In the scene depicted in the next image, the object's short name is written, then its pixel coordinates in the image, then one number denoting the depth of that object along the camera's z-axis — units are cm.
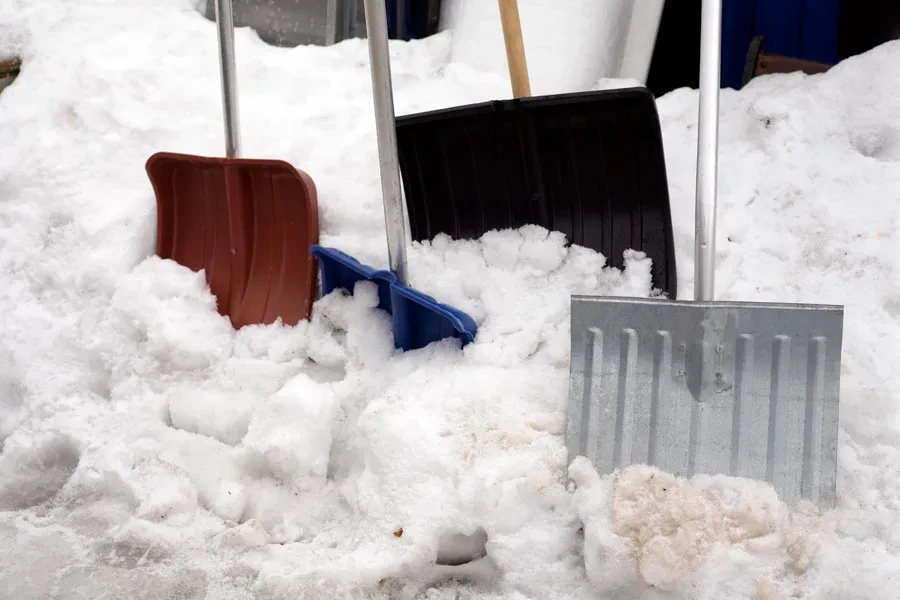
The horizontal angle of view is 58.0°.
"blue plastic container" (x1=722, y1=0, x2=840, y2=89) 241
